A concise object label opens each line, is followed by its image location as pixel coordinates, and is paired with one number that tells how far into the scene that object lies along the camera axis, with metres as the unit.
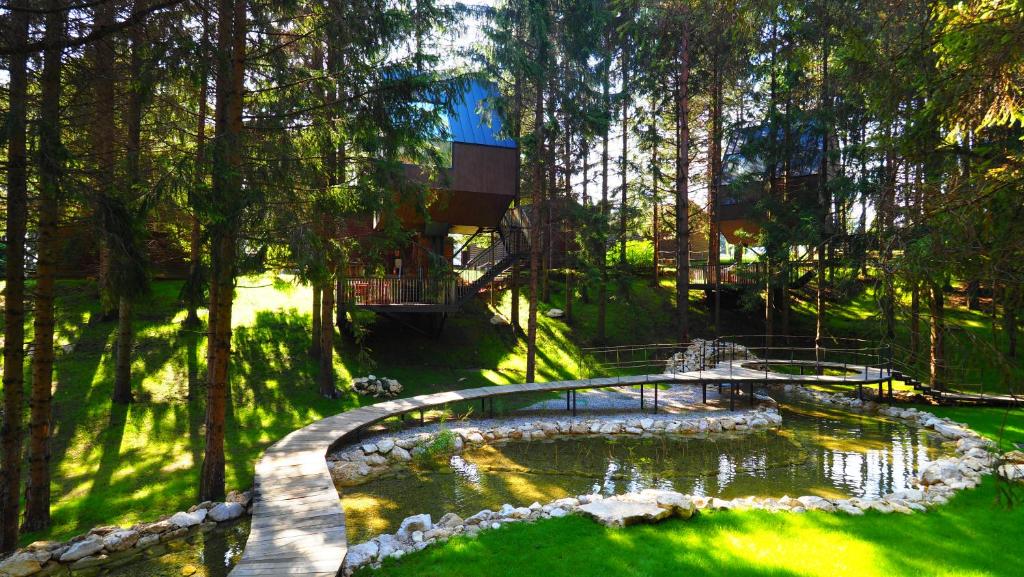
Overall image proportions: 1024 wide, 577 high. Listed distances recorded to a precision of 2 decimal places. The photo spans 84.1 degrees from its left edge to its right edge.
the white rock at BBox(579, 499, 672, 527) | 7.07
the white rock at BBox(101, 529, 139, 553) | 7.01
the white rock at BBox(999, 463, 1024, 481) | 8.06
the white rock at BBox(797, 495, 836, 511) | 7.71
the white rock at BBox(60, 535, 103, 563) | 6.70
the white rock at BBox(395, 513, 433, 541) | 7.36
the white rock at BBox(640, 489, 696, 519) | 7.29
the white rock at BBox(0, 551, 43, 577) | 6.26
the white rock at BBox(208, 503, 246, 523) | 7.91
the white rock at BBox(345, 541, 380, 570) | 6.29
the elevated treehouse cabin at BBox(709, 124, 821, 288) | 20.61
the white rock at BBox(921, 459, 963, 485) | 8.98
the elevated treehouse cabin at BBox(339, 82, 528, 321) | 16.78
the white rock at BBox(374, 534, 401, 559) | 6.53
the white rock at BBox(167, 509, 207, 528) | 7.64
